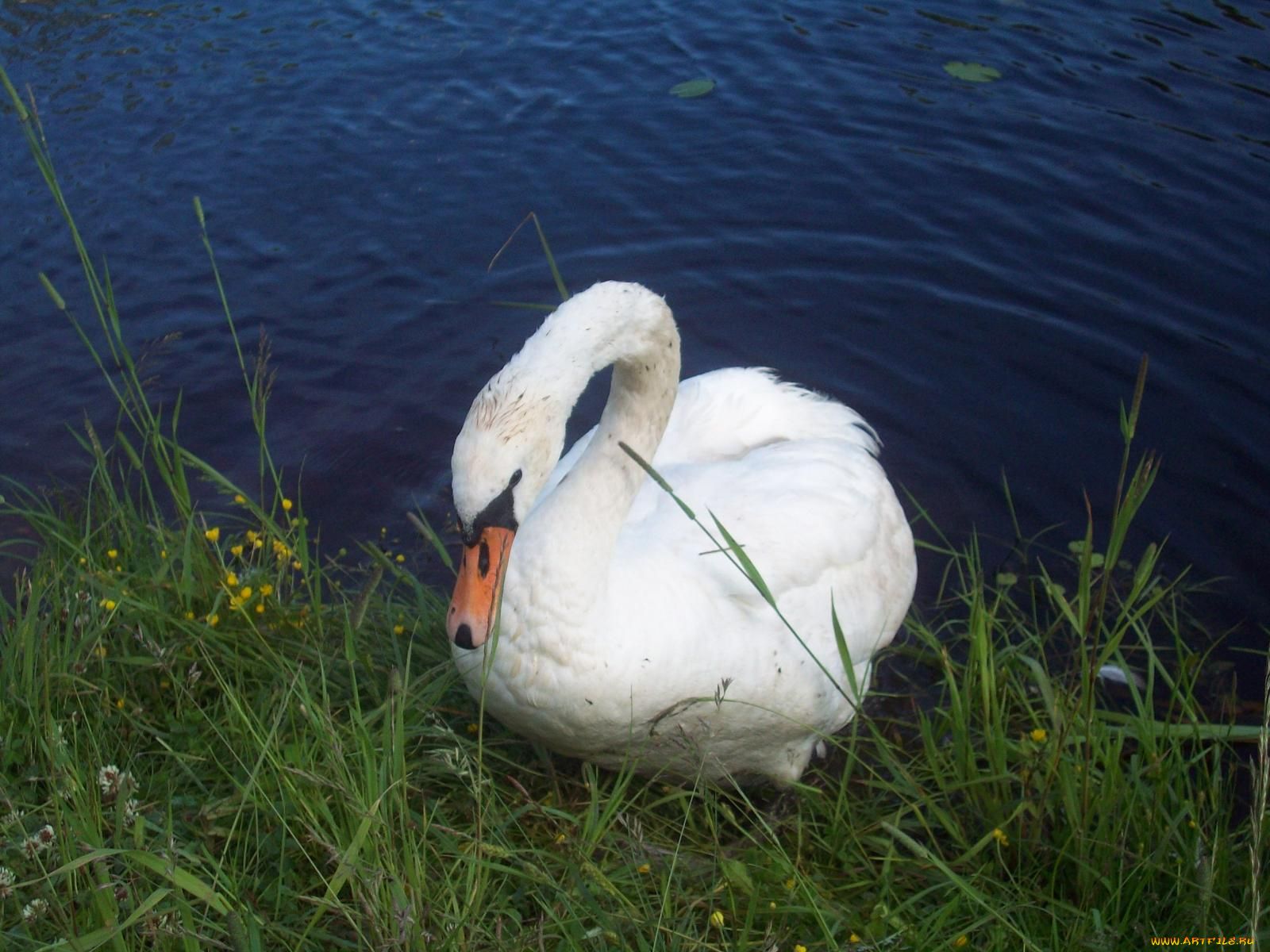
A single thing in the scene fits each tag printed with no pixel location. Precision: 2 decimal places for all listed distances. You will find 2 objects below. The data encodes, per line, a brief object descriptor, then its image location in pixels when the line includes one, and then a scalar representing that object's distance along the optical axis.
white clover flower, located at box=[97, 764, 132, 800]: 2.34
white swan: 2.58
